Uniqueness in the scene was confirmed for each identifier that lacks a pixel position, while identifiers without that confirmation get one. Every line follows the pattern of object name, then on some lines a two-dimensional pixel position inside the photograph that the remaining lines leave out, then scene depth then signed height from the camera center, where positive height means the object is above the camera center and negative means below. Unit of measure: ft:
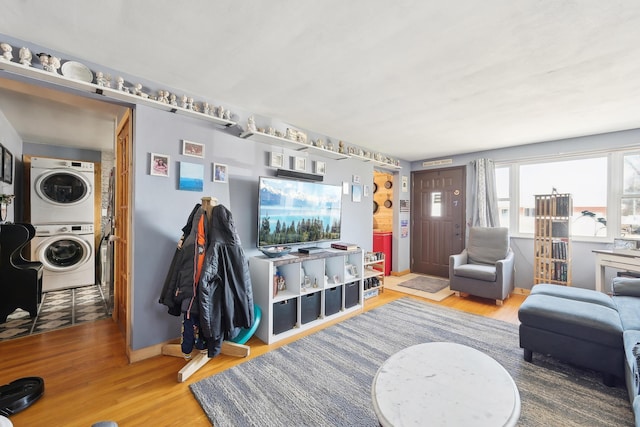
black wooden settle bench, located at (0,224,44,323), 8.77 -2.18
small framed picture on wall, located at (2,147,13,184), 9.88 +1.73
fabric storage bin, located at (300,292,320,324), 9.34 -3.36
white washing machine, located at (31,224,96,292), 12.73 -2.13
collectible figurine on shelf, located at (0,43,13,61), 5.28 +3.18
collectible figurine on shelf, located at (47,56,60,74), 5.77 +3.19
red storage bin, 17.01 -1.97
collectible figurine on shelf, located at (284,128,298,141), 9.95 +2.89
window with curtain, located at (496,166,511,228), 14.87 +1.08
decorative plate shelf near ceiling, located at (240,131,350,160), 8.97 +2.53
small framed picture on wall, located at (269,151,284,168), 9.87 +1.92
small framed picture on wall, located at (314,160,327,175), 11.51 +1.91
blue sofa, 5.91 -2.73
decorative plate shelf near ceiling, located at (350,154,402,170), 13.00 +2.65
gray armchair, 11.71 -2.56
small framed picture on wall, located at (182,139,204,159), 7.87 +1.86
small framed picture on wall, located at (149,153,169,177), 7.29 +1.27
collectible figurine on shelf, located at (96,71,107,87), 6.37 +3.14
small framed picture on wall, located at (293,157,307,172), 10.62 +1.92
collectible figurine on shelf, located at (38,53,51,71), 5.69 +3.18
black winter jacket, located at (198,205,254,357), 6.28 -1.86
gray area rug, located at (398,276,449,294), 14.11 -4.03
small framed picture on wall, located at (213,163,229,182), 8.43 +1.23
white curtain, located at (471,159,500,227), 14.71 +0.91
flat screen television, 9.20 -0.01
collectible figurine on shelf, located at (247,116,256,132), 8.72 +2.84
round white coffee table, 3.38 -2.57
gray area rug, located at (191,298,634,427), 5.20 -3.96
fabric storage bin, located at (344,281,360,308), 10.92 -3.39
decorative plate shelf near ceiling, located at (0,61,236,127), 5.45 +2.85
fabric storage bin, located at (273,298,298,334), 8.55 -3.38
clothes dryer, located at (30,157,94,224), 12.69 +0.97
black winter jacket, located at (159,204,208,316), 6.46 -1.60
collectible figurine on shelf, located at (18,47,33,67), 5.49 +3.17
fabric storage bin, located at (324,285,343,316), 10.05 -3.38
